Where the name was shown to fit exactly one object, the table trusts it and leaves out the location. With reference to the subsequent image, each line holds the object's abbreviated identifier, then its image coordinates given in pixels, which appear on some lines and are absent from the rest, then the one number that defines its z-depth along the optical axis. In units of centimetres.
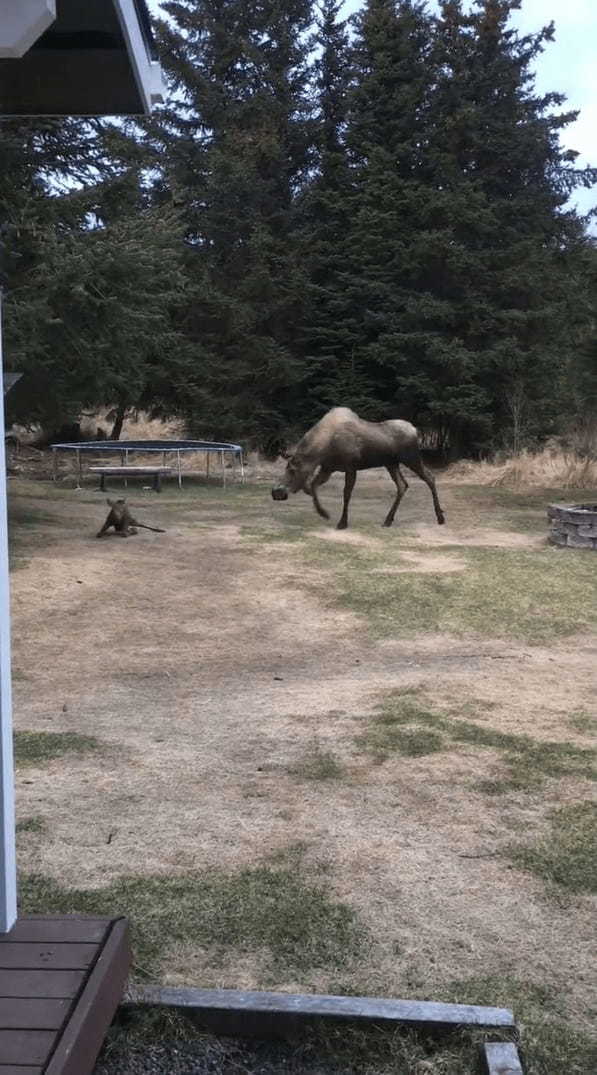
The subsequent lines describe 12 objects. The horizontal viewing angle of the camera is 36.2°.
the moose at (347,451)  1188
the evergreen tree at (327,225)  2325
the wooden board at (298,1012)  213
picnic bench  1620
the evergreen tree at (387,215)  2205
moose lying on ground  1100
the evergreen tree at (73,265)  988
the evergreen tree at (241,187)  2242
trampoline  1703
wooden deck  174
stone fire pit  1064
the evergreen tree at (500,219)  2109
